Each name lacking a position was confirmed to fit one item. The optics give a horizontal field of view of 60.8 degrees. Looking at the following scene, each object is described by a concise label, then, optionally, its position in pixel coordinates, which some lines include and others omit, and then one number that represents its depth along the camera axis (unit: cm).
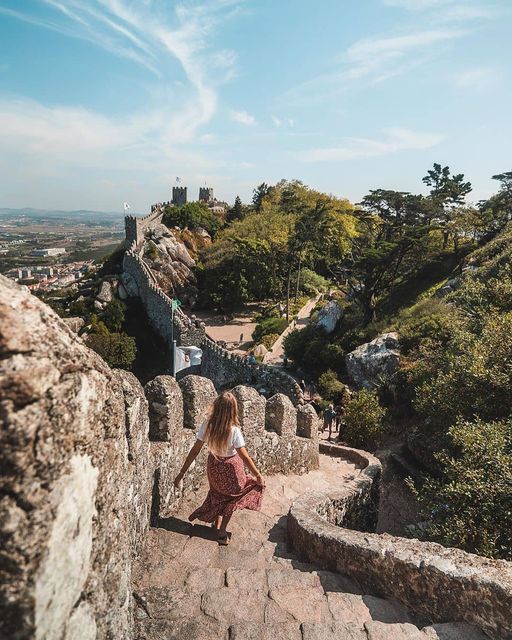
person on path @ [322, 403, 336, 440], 1441
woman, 437
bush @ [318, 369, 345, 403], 1845
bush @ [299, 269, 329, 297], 3859
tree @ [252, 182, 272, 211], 5472
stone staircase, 306
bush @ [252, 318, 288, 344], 2961
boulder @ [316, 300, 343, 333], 2575
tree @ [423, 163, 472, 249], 3272
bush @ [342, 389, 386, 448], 1262
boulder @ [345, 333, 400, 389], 1758
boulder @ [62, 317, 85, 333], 2941
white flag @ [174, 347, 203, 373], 1617
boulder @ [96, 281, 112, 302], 3366
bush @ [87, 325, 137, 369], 2666
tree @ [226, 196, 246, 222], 5022
